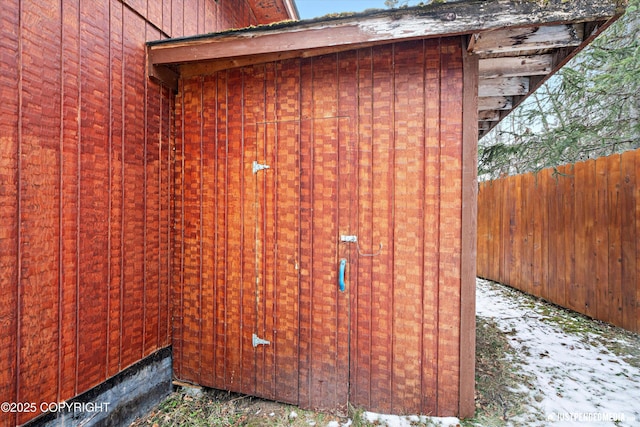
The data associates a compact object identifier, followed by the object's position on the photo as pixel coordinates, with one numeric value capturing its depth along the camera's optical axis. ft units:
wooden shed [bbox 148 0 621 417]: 7.01
